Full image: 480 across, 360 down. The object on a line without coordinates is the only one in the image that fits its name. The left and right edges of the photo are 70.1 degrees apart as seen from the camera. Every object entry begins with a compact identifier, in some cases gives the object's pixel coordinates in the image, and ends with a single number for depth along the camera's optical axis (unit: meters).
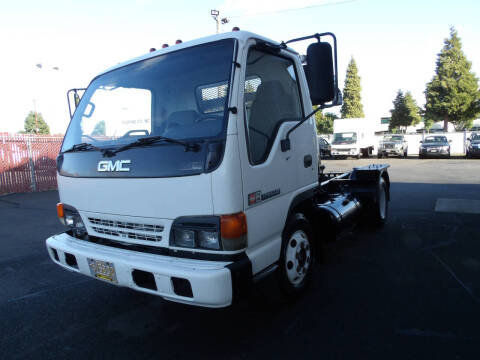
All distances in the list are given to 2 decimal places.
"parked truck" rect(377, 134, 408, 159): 25.20
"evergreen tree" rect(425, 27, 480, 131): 35.59
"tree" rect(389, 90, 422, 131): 47.94
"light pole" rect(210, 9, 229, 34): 18.52
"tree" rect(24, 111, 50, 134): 75.84
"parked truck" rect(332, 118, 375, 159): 24.26
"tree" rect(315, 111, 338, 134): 52.03
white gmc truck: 2.28
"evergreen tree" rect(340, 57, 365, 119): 52.81
